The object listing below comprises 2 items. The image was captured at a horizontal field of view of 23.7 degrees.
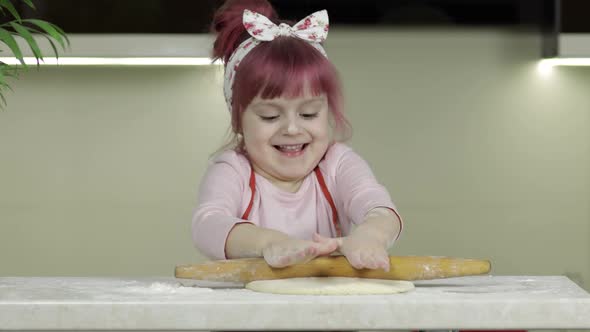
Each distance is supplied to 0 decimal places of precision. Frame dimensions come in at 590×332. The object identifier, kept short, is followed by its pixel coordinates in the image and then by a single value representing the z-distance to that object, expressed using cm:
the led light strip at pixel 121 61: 371
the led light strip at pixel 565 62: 384
